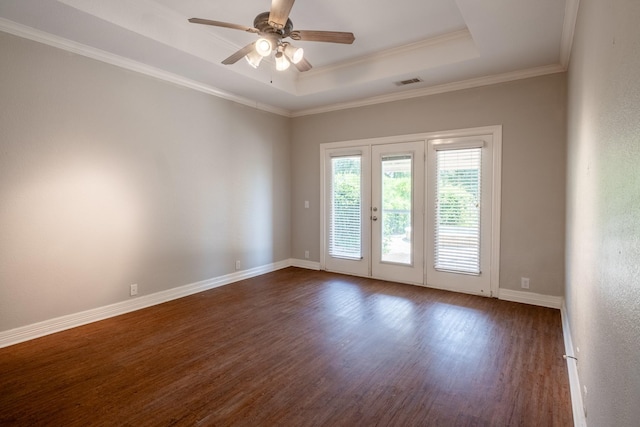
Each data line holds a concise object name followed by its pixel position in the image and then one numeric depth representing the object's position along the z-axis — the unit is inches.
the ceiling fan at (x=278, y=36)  101.7
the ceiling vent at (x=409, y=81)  174.1
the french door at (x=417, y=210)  174.9
